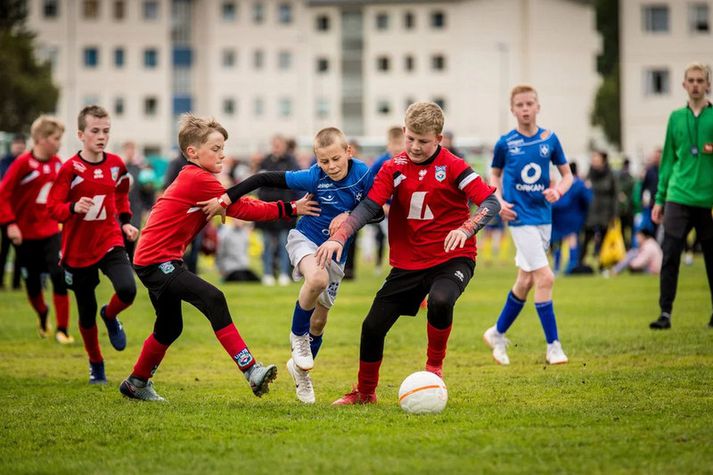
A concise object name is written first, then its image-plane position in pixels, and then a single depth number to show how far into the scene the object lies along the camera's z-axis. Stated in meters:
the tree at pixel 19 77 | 67.81
